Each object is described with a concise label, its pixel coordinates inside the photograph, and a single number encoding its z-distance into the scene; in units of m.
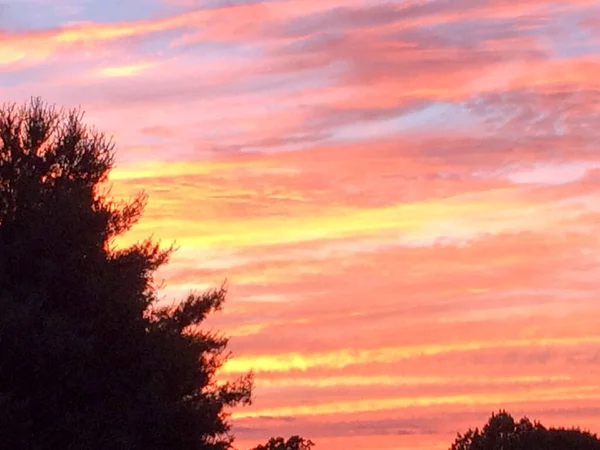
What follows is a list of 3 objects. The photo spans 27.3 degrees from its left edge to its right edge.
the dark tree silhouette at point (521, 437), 67.56
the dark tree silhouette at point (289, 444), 46.00
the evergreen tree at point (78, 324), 29.72
